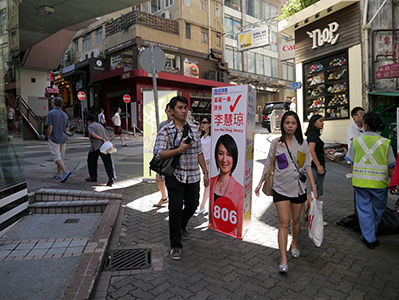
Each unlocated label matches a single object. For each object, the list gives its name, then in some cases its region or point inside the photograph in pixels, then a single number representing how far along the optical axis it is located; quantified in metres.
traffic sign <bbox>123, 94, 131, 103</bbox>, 25.08
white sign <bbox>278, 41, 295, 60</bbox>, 15.71
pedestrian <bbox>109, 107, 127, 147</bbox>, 16.41
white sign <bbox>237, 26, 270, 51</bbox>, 19.70
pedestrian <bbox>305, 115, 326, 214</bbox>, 4.75
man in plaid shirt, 3.81
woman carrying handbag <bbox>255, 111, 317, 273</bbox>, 3.63
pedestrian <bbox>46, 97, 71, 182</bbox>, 7.39
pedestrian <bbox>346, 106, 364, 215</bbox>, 5.92
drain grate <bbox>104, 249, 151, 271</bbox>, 3.61
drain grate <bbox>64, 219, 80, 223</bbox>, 5.09
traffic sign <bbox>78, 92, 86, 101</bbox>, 21.32
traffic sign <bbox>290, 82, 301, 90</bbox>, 14.92
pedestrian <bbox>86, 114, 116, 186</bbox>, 7.43
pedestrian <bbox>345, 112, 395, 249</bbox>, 4.20
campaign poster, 4.14
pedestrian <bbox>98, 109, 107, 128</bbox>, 17.56
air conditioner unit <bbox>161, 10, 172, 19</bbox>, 30.39
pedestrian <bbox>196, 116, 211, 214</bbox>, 5.68
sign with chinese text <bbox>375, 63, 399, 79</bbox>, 8.73
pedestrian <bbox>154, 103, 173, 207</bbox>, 5.98
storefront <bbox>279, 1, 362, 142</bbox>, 12.47
